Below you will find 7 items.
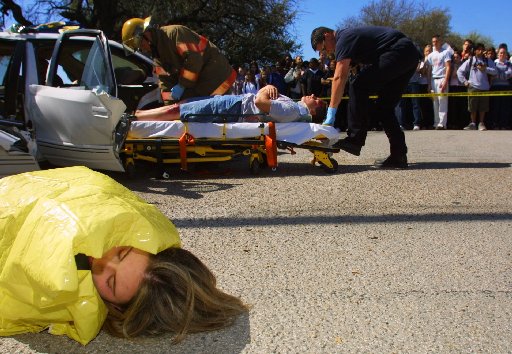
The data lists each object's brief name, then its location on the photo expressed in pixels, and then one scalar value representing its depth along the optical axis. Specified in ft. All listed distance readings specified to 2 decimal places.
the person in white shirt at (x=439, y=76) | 42.37
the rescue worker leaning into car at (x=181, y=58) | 21.76
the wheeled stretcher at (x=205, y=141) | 20.04
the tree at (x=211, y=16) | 81.25
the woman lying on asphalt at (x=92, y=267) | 6.74
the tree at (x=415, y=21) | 148.87
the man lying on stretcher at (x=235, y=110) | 20.56
